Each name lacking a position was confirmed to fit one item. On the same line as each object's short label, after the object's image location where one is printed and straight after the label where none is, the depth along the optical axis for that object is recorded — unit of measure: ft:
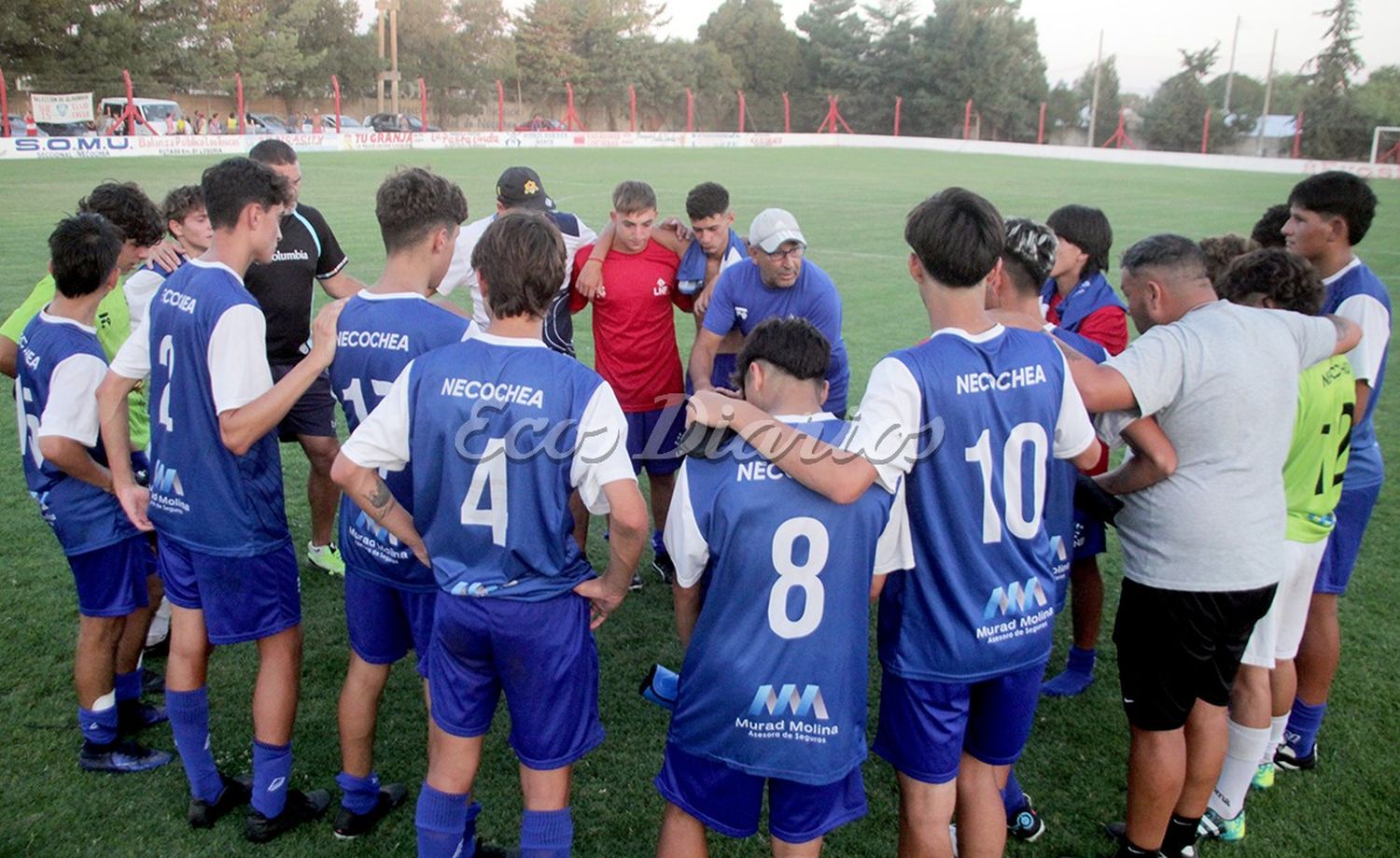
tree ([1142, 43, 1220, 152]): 194.29
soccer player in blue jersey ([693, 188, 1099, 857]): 9.12
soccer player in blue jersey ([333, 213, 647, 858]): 9.24
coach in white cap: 17.13
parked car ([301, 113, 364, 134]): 156.39
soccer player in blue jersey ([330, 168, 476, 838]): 10.81
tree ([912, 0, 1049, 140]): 220.84
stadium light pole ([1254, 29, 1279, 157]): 180.83
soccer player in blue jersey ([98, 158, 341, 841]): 10.81
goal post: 144.66
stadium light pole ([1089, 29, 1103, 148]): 198.12
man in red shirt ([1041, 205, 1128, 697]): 15.07
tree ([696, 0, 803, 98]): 248.32
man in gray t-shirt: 10.26
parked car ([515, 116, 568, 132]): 168.55
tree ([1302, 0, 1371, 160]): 173.37
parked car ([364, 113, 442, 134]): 152.25
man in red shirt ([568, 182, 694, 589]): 18.70
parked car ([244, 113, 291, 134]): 136.77
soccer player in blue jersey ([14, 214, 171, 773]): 12.18
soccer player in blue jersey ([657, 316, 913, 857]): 8.80
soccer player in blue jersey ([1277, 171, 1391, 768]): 13.44
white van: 125.50
